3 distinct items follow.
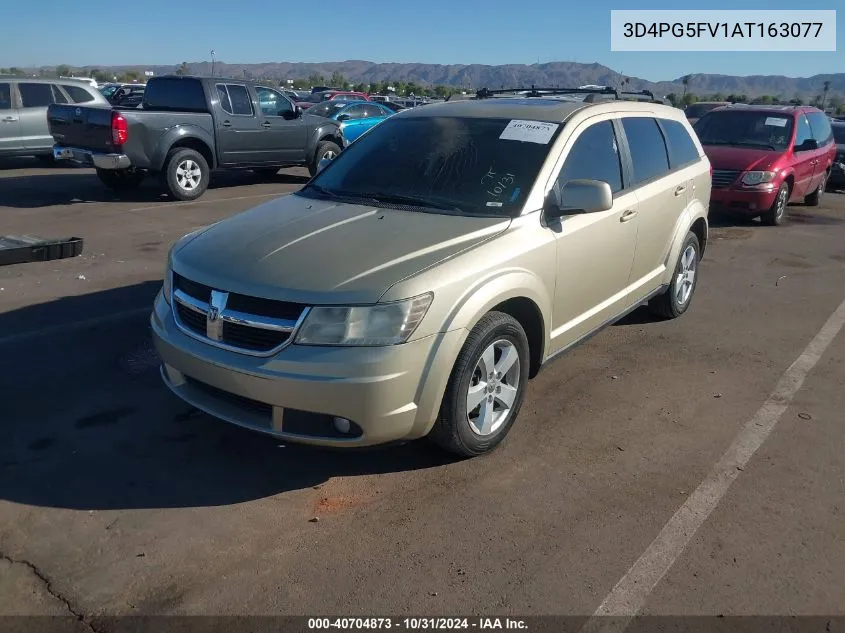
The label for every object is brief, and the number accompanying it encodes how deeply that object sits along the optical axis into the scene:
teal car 16.95
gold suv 3.35
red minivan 11.12
